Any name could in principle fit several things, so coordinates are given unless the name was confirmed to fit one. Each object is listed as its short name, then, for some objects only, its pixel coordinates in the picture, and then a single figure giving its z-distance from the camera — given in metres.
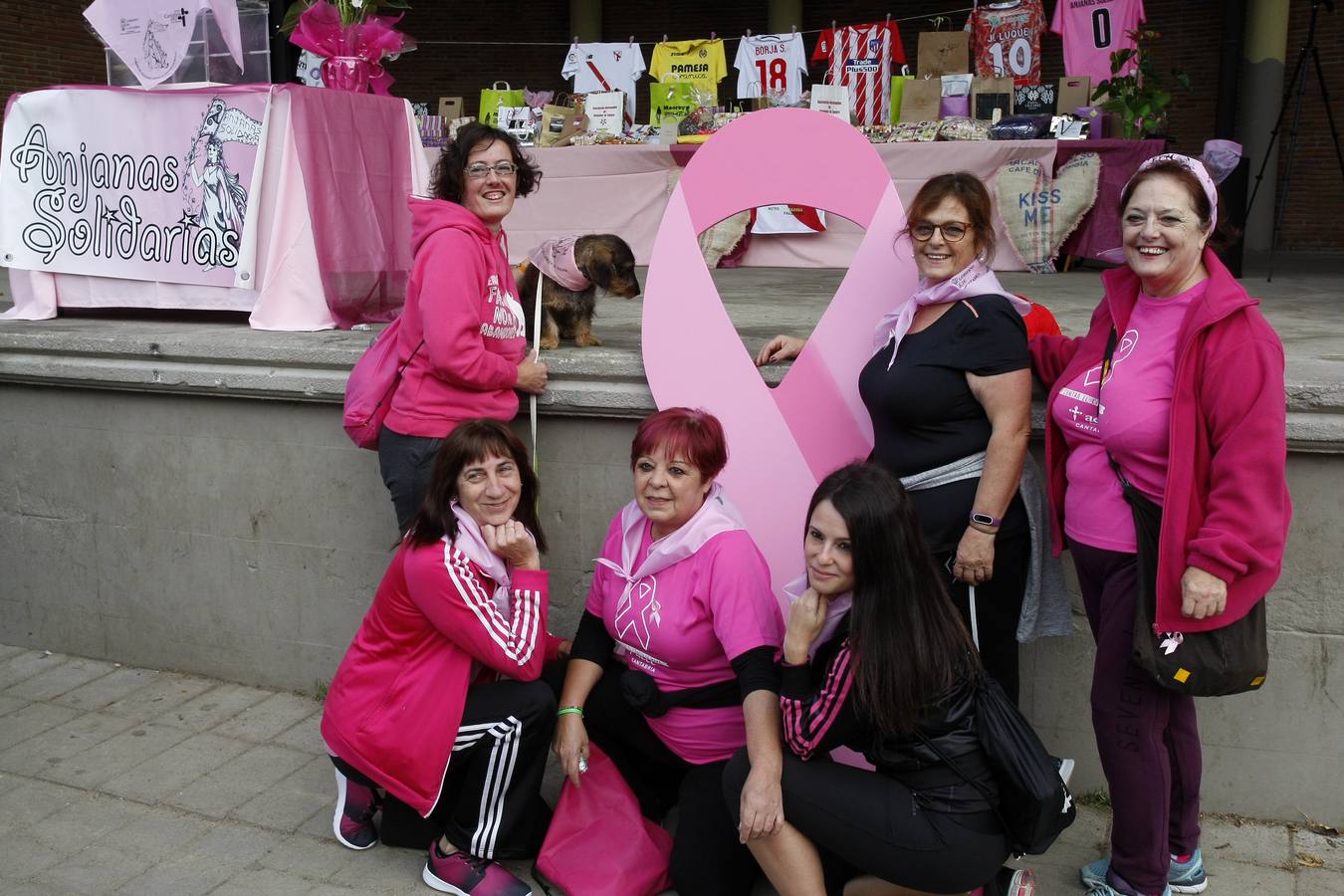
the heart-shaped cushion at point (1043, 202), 7.66
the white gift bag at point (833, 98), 8.77
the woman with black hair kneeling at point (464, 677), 2.91
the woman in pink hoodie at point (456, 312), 3.14
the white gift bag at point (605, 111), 9.09
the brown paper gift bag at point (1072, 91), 8.79
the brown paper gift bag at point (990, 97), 8.72
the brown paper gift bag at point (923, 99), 8.92
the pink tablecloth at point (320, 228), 4.59
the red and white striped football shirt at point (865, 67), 10.01
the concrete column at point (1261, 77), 12.90
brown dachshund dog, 3.65
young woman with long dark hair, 2.43
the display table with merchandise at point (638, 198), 8.03
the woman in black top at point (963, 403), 2.72
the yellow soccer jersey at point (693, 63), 10.36
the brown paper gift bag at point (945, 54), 9.50
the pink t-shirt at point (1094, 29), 9.21
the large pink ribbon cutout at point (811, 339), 3.26
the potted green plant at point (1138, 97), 8.23
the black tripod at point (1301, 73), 7.36
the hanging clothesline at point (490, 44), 15.93
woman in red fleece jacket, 2.34
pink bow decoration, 4.93
